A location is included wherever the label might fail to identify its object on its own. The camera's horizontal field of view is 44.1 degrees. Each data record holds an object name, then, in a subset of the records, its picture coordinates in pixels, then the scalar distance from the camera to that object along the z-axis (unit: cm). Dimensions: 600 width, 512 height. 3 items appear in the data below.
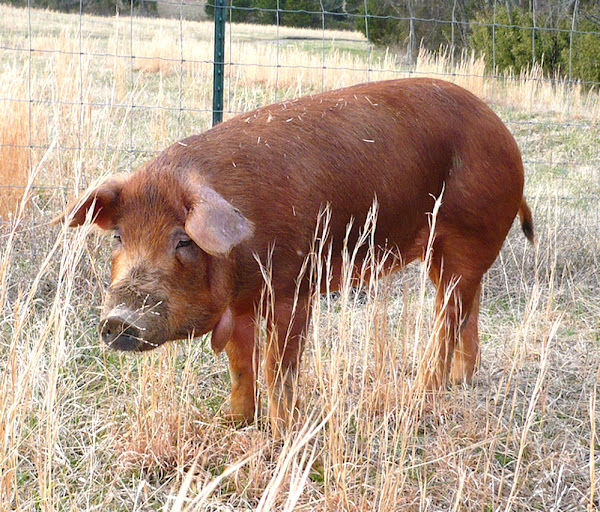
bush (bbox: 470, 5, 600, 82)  1658
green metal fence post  519
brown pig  261
